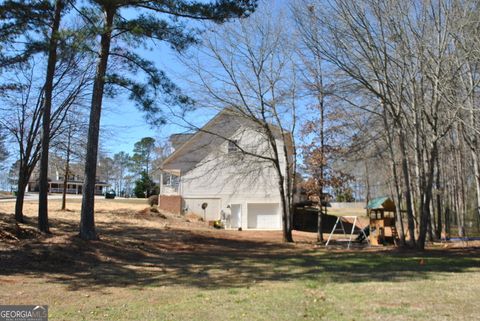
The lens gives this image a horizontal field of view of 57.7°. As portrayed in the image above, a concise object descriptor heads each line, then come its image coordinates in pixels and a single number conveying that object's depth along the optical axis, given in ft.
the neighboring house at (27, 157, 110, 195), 255.74
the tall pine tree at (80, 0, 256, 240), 43.52
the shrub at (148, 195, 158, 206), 118.39
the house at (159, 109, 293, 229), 96.32
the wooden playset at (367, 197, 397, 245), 64.54
